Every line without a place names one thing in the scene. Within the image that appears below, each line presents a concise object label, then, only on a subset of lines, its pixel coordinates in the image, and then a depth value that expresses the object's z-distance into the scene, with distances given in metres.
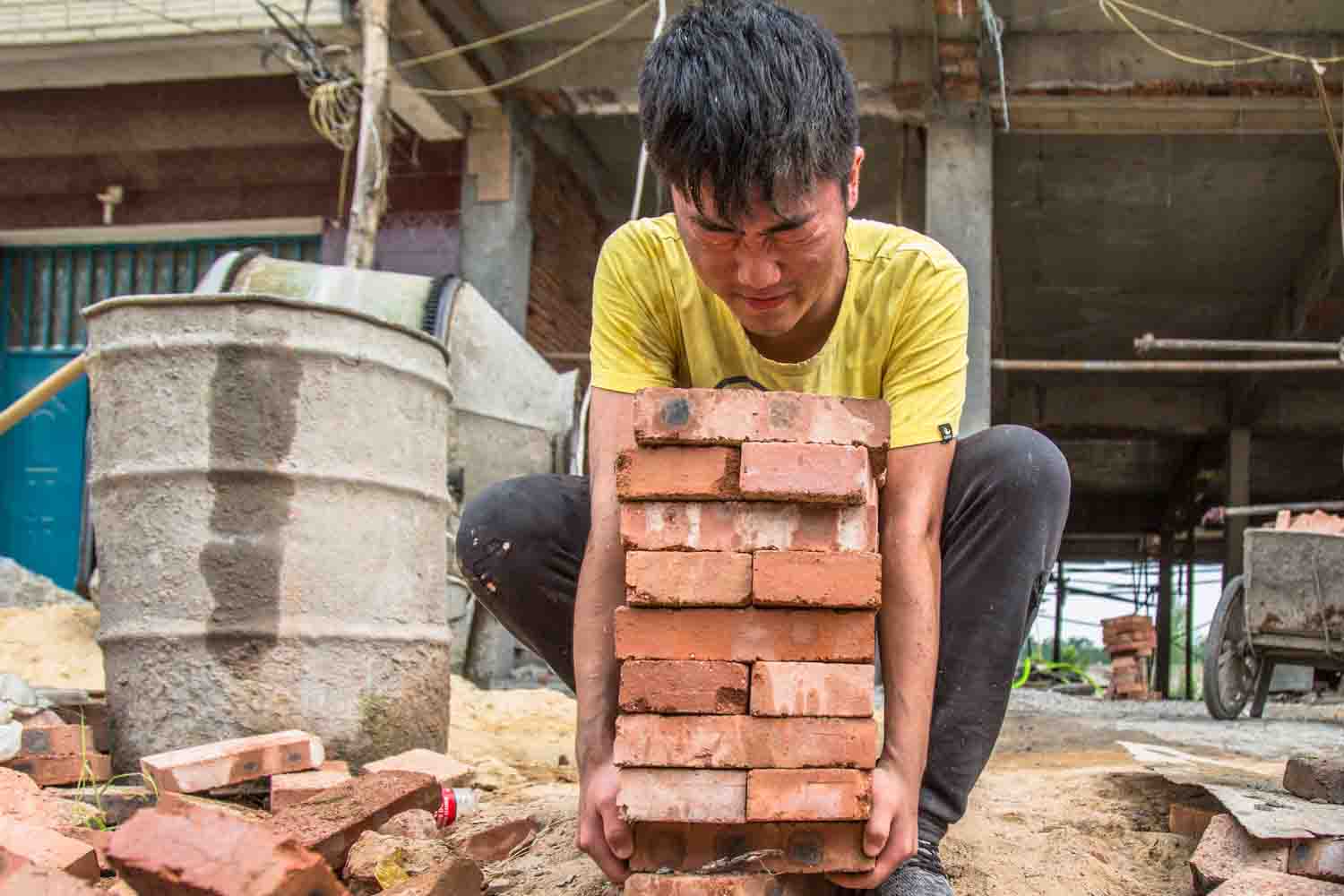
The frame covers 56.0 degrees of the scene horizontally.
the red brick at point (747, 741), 1.64
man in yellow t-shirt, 1.66
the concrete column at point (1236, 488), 10.65
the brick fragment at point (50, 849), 1.78
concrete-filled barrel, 2.90
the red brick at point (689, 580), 1.67
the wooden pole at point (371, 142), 6.06
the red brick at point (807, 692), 1.65
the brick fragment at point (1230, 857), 1.94
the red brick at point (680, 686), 1.66
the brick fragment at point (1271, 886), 1.75
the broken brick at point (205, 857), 1.54
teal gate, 7.81
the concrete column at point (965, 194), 6.86
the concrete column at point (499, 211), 7.26
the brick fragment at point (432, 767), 2.74
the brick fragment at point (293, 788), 2.56
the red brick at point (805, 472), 1.66
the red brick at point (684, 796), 1.63
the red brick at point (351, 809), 2.08
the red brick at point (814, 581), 1.66
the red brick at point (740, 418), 1.67
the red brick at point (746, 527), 1.68
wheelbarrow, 6.01
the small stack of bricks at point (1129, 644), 11.03
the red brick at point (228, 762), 2.57
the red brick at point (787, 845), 1.65
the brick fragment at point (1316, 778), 2.29
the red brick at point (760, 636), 1.67
